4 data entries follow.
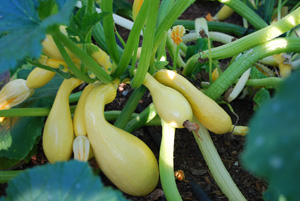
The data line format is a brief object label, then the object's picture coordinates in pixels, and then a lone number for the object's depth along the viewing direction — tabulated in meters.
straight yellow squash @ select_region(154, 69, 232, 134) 1.38
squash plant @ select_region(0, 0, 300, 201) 1.06
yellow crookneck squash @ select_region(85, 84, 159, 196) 1.23
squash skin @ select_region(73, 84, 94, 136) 1.30
